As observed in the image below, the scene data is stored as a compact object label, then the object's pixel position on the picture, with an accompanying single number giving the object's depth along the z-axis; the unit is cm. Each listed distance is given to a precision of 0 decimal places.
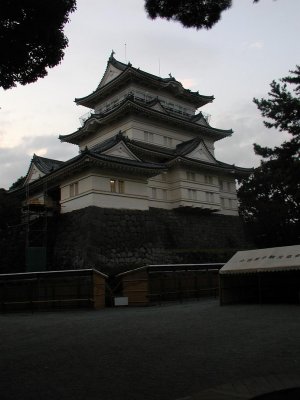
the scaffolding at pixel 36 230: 2639
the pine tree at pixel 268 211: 4469
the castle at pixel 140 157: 2809
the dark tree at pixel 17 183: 3869
